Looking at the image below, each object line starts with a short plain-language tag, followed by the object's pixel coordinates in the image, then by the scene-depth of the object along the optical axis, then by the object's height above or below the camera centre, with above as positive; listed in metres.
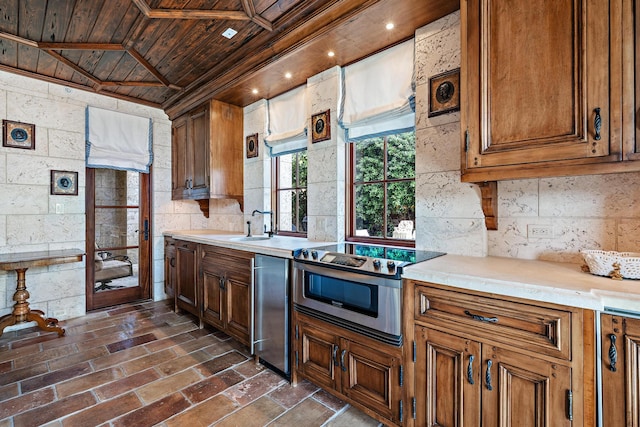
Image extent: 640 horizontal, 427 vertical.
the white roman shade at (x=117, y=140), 3.51 +0.90
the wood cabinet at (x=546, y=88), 1.17 +0.54
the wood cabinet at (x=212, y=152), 3.40 +0.72
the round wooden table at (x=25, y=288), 2.74 -0.73
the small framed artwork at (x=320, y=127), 2.67 +0.78
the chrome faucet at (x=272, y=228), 3.07 -0.15
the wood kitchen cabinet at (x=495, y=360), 1.11 -0.63
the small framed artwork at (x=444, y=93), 1.92 +0.79
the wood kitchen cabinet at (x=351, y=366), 1.58 -0.91
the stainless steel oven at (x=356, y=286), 1.55 -0.44
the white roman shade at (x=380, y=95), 2.21 +0.93
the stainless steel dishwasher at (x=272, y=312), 2.13 -0.75
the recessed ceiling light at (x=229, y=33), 2.37 +1.45
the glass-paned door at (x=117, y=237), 3.60 -0.31
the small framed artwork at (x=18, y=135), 3.02 +0.81
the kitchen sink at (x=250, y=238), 2.97 -0.27
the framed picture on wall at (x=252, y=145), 3.46 +0.78
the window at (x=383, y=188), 2.39 +0.20
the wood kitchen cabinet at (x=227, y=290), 2.45 -0.69
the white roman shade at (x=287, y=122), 2.98 +0.94
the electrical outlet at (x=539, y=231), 1.69 -0.12
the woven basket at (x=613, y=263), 1.22 -0.22
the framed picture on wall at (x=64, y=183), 3.28 +0.34
